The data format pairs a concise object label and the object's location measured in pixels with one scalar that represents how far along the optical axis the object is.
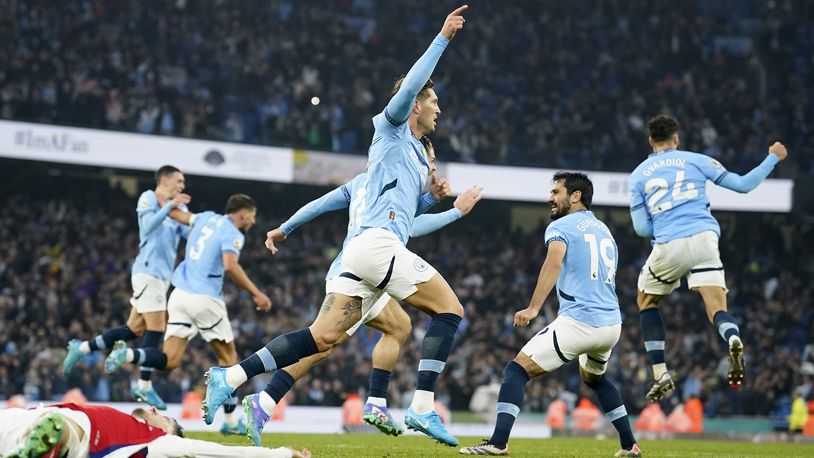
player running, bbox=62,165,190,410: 24.19
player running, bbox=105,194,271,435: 22.98
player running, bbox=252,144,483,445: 14.88
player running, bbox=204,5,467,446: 14.06
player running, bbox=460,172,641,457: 15.88
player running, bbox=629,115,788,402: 19.22
